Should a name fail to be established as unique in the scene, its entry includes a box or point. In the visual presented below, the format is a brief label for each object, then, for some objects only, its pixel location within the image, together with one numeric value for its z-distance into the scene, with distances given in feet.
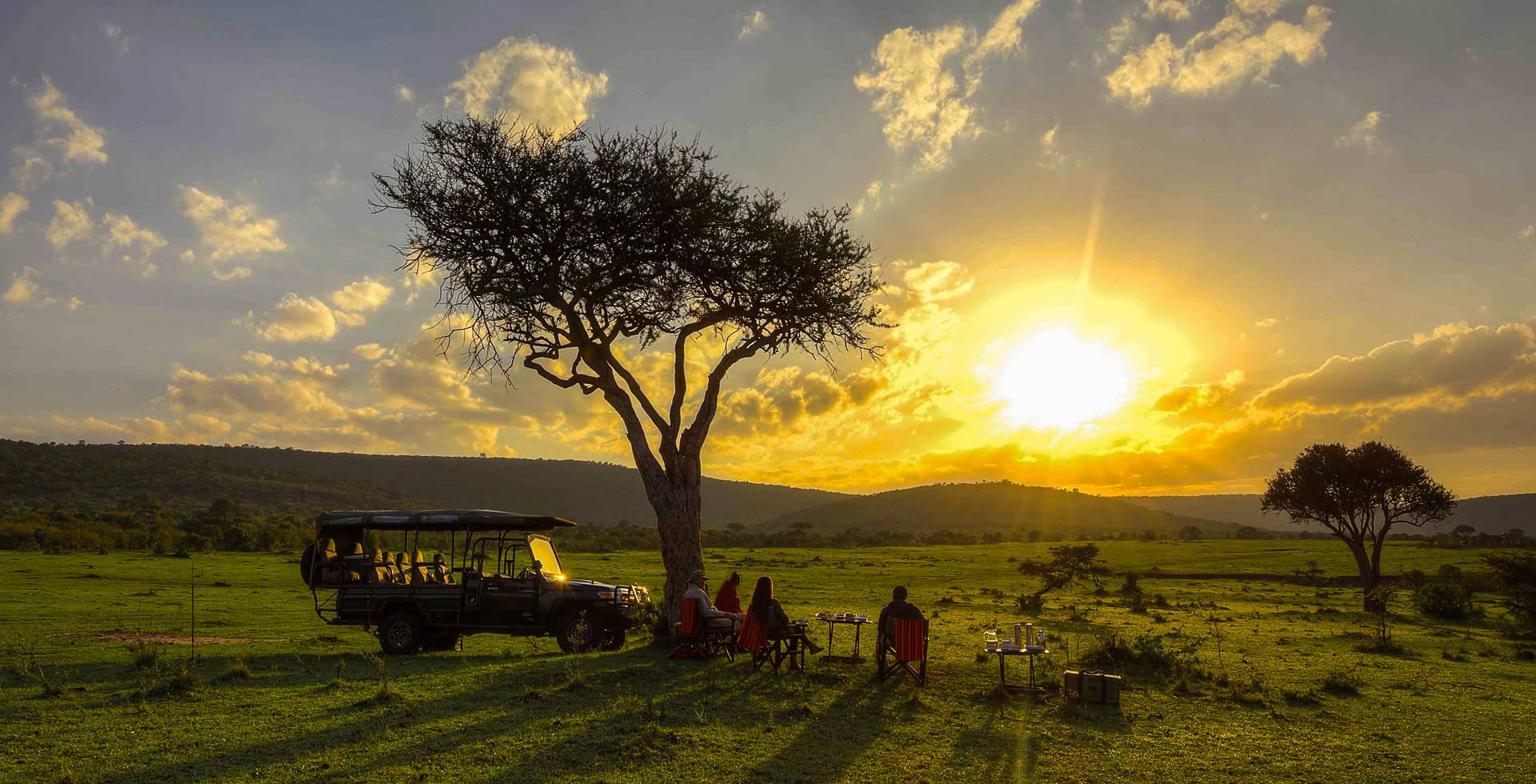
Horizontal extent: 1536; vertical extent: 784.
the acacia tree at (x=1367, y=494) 147.23
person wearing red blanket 59.06
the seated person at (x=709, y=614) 55.01
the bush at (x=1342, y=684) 51.83
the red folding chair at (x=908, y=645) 48.93
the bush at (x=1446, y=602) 110.01
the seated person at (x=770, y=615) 52.06
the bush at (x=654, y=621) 65.21
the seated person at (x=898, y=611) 49.42
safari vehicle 61.98
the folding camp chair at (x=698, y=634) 54.95
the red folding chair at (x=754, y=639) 51.80
